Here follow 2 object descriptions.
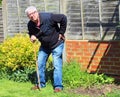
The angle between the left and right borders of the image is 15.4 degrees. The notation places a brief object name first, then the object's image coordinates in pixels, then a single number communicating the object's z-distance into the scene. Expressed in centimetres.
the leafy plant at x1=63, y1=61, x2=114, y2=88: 997
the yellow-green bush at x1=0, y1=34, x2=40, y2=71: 1095
